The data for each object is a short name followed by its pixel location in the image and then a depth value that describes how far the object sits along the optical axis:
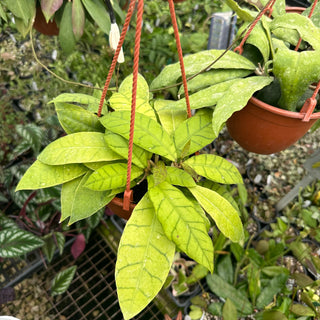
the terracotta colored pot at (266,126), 0.75
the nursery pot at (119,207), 0.72
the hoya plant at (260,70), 0.70
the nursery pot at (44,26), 1.25
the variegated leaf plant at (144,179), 0.62
